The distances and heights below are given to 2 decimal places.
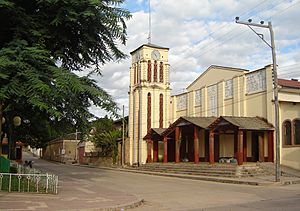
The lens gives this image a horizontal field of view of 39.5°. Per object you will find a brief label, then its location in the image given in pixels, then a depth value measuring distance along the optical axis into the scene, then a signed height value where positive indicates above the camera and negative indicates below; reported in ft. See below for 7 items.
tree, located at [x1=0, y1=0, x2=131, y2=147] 39.22 +11.16
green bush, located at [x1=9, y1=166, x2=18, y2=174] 75.63 -4.00
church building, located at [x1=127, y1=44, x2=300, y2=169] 107.86 +11.07
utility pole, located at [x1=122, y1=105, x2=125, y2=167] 165.37 -0.70
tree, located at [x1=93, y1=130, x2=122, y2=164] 175.11 +3.45
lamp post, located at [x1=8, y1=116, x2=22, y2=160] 68.20 +4.38
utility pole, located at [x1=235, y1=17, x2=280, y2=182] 81.30 +13.97
